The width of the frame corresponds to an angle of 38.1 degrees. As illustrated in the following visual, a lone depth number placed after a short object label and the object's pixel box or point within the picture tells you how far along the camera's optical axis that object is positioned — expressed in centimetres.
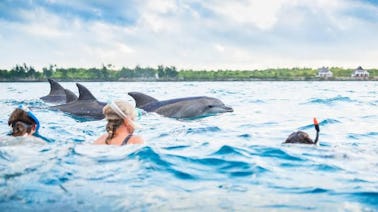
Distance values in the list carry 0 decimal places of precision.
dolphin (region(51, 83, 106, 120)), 1445
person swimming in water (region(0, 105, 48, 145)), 784
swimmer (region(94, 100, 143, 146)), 749
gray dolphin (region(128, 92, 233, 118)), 1444
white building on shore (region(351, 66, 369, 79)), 16238
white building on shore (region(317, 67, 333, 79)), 16125
